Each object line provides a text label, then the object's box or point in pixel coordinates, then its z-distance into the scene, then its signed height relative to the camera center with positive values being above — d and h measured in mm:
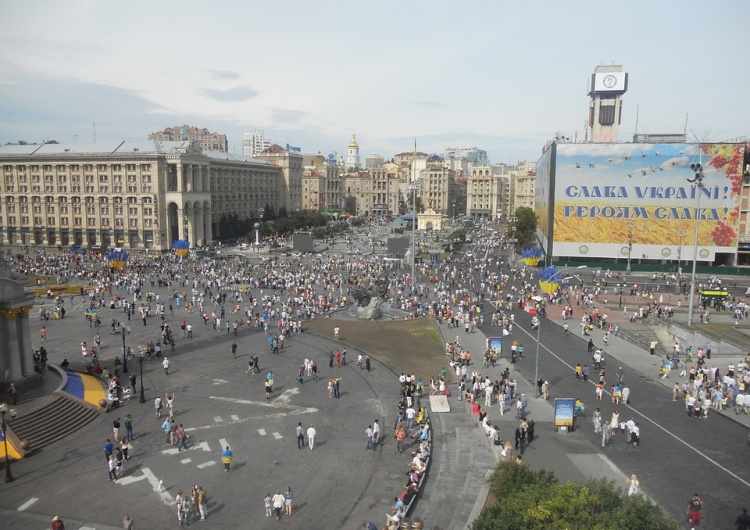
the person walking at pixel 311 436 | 20641 -8452
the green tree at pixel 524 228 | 88250 -4049
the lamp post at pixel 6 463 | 18359 -8518
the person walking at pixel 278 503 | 16250 -8544
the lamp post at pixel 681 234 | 69988 -3739
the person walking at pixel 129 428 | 21217 -8592
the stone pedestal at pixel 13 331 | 24125 -5743
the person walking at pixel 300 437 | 20719 -8591
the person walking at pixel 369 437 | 20697 -8491
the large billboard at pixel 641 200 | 70062 +324
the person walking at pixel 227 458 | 18828 -8424
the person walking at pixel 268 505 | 16359 -8696
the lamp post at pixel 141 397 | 25234 -8731
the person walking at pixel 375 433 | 20969 -8455
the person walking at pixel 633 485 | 16922 -8310
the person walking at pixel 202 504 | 16234 -8581
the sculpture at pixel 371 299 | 42062 -7283
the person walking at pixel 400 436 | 20797 -8482
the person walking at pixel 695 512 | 15656 -8322
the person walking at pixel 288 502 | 16459 -8592
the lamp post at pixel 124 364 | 28844 -8505
